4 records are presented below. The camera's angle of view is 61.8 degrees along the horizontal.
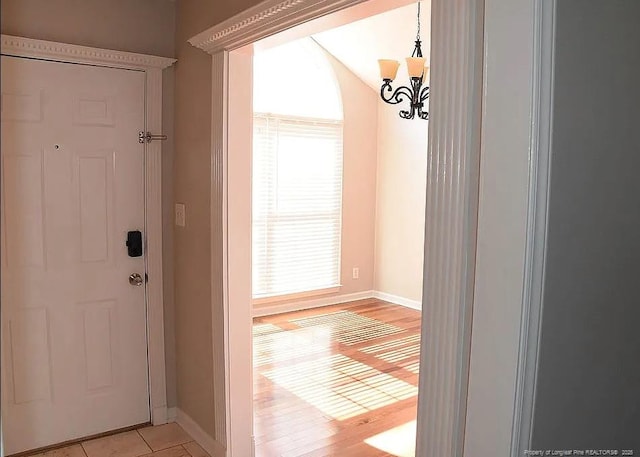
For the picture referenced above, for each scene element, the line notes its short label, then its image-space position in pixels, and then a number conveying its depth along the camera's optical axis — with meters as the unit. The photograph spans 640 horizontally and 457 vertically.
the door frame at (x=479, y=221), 1.13
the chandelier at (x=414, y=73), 3.43
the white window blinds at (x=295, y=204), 5.30
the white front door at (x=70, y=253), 2.62
